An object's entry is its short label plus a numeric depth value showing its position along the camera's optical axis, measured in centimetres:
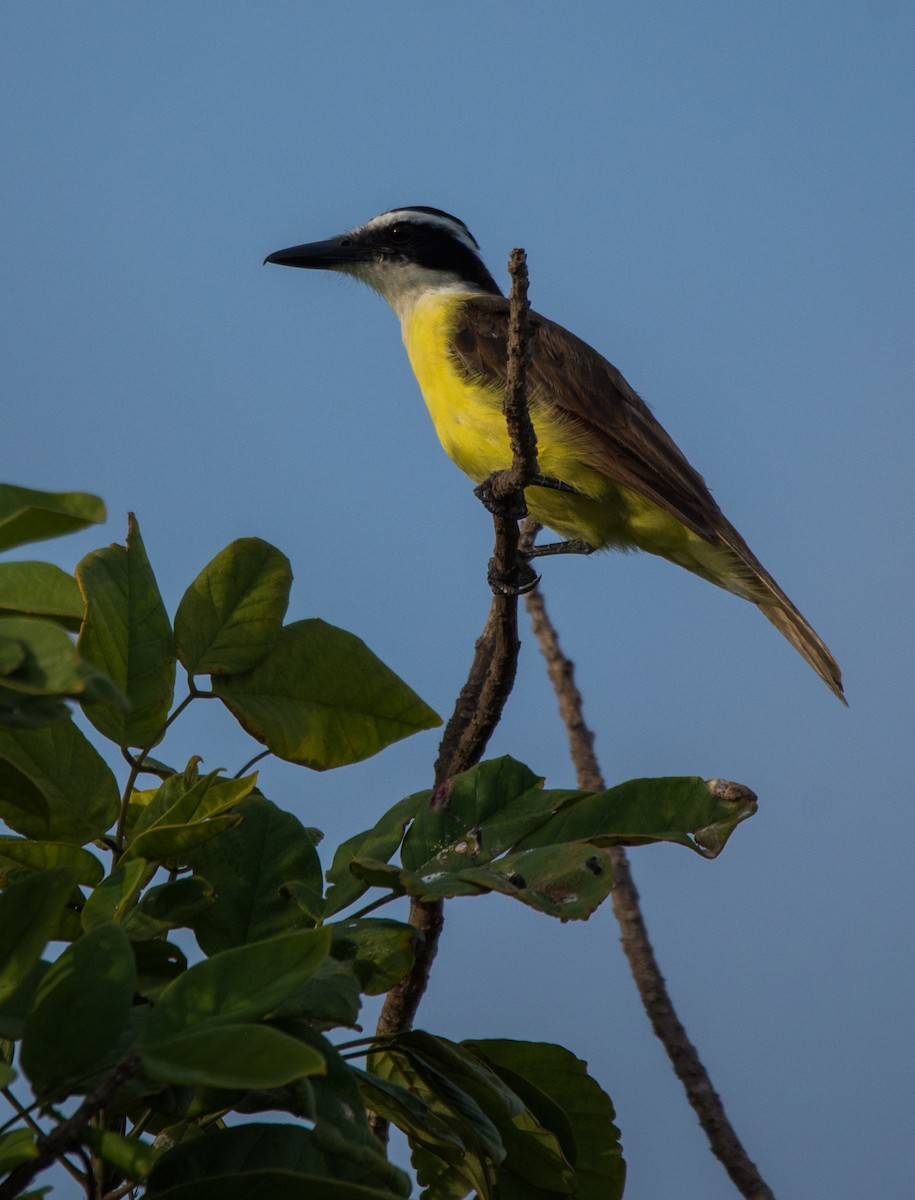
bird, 965
